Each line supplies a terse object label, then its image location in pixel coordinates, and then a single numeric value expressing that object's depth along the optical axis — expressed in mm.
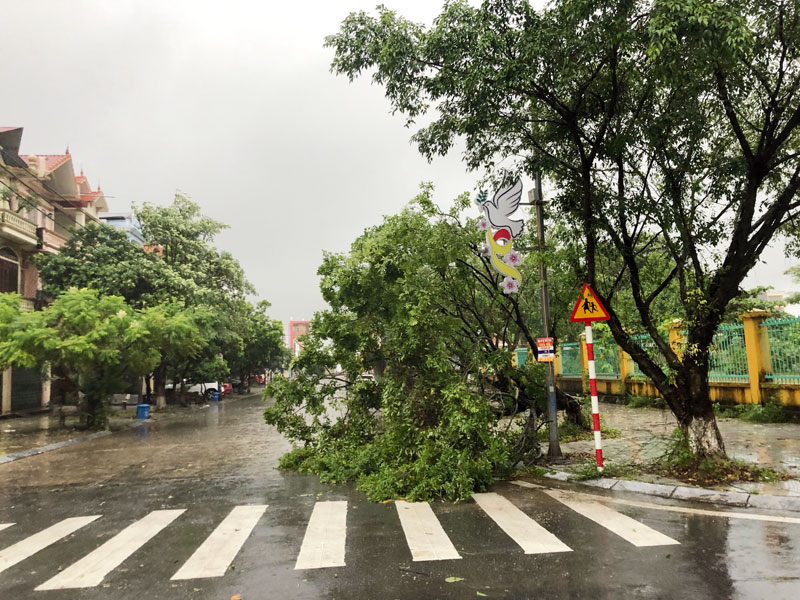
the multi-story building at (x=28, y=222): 24484
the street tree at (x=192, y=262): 28516
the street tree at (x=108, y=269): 25656
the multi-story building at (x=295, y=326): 131875
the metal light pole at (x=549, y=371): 9453
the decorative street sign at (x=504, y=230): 9656
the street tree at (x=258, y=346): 47122
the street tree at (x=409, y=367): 8672
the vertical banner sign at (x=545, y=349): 9227
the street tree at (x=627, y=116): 7551
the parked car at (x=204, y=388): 39562
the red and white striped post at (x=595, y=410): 8336
